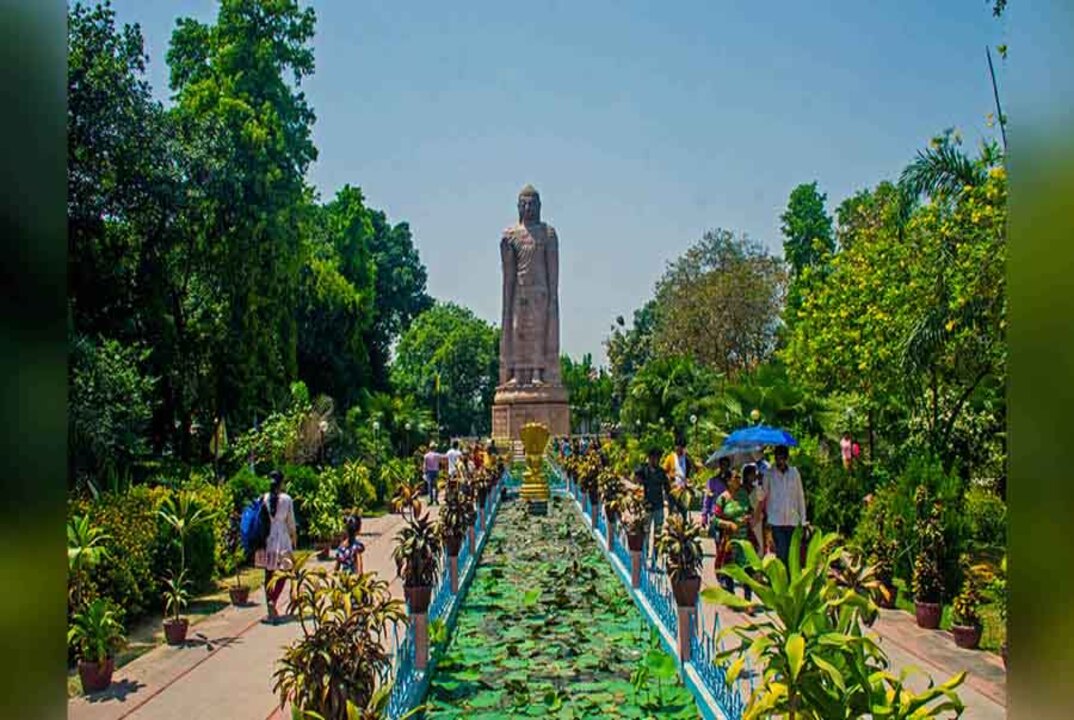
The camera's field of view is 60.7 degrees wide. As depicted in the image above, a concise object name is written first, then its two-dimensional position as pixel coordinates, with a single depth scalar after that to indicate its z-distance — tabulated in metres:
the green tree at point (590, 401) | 59.69
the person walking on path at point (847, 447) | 18.83
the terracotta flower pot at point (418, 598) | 7.63
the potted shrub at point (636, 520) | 10.85
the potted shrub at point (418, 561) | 7.66
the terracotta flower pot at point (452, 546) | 10.73
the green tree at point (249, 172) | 21.19
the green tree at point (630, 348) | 62.19
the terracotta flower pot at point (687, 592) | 7.39
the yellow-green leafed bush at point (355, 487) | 18.62
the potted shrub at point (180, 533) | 8.79
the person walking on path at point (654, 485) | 12.91
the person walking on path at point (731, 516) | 10.45
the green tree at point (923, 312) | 11.46
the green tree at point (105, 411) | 13.98
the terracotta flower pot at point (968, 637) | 8.05
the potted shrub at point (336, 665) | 5.01
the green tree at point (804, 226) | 46.75
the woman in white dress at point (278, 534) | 9.92
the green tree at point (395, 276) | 54.88
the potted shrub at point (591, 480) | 16.92
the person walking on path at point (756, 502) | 10.46
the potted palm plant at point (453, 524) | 10.78
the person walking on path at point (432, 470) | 22.34
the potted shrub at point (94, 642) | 7.15
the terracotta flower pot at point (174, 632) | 8.76
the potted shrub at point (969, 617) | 8.08
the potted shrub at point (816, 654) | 4.32
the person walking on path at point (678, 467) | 14.37
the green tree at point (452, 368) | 56.31
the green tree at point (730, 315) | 36.81
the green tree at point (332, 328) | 32.84
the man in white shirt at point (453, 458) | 22.18
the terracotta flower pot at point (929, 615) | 8.90
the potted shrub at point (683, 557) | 7.43
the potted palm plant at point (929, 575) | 8.93
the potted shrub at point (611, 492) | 13.38
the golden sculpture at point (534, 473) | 21.80
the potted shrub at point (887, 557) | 10.21
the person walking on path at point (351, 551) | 9.73
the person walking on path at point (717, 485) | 12.01
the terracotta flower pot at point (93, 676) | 7.14
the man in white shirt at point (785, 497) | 9.43
